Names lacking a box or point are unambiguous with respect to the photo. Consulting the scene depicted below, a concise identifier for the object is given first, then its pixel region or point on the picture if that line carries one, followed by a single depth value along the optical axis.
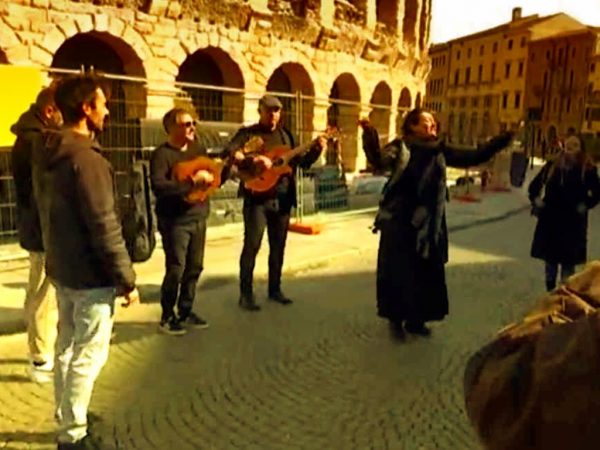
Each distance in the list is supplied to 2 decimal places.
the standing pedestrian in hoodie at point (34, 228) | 4.32
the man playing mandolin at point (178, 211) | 5.05
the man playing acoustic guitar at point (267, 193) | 5.87
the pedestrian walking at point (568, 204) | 6.25
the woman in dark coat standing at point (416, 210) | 5.18
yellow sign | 7.38
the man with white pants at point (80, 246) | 3.13
